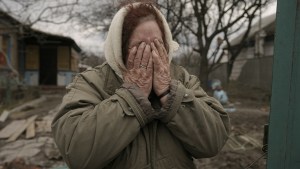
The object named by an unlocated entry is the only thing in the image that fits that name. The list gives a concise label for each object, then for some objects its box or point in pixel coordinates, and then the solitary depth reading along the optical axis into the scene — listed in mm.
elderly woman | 1478
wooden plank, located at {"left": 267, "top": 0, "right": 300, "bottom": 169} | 1530
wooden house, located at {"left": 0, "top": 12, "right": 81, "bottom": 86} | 20281
